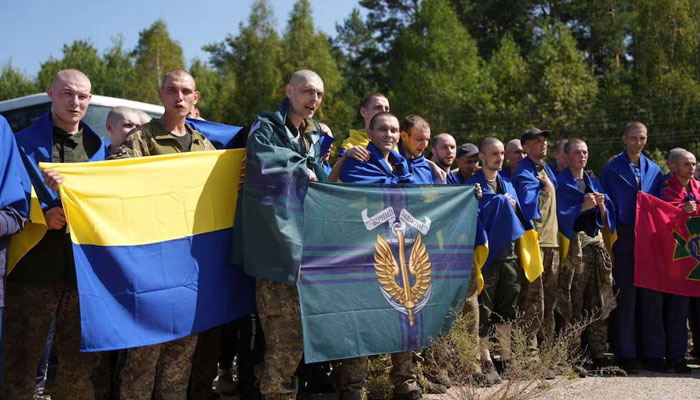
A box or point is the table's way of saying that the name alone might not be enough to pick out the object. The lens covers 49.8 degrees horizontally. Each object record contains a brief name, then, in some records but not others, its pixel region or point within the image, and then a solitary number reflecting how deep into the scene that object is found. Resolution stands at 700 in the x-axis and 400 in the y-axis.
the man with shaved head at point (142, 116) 6.10
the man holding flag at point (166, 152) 4.63
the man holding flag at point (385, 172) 5.86
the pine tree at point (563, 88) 36.50
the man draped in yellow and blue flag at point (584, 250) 7.64
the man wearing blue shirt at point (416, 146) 6.47
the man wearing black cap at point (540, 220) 7.20
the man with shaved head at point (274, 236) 4.86
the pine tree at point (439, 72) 39.47
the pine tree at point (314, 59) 43.19
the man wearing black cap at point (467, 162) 7.48
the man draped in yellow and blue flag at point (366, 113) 7.06
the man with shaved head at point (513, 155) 7.72
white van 9.79
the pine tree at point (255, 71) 43.78
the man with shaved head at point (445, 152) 7.12
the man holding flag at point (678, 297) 7.81
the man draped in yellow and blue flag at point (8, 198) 4.29
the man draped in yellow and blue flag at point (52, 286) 4.74
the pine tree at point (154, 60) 46.00
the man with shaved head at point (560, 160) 8.28
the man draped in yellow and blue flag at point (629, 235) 7.84
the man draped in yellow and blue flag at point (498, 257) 6.89
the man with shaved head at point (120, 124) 5.83
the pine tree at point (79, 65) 50.02
